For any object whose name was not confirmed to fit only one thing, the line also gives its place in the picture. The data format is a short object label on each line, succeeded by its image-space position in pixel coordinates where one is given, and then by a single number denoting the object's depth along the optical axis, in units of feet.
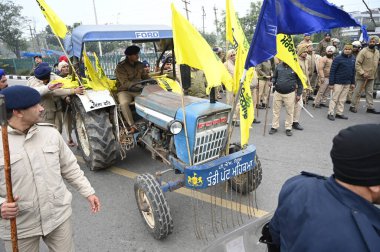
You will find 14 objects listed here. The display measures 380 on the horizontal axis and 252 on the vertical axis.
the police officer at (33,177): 6.44
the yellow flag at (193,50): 9.34
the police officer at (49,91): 14.88
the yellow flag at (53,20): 14.40
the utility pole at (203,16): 150.04
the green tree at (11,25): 116.57
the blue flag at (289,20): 9.10
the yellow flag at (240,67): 10.44
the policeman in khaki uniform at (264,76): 27.45
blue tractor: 10.05
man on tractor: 15.92
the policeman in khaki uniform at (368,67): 25.02
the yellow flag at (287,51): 11.00
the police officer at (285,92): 20.53
